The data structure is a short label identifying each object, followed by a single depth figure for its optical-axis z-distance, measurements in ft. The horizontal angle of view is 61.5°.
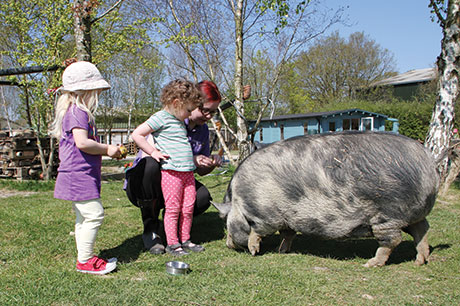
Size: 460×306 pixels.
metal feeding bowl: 10.90
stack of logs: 36.01
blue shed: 82.64
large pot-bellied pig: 11.36
